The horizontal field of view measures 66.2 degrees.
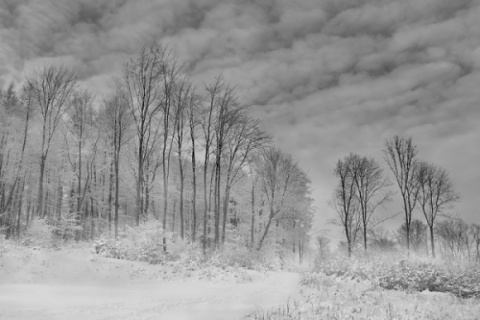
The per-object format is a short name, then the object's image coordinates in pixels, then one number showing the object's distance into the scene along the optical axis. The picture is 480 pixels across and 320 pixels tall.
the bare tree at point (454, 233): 51.88
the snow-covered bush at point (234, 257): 18.22
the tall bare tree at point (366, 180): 32.75
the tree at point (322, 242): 60.41
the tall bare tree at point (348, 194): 33.34
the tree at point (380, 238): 54.47
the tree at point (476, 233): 54.03
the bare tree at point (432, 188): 32.25
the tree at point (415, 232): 51.96
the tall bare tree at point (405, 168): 30.20
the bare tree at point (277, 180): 31.02
